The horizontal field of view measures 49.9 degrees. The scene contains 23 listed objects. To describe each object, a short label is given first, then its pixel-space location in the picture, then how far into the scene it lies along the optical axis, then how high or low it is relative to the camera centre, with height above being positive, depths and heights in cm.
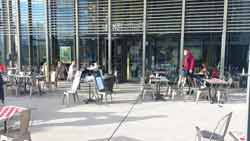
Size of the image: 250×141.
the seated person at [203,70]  1007 -45
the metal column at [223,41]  1004 +66
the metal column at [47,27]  1245 +141
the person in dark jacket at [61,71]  1214 -61
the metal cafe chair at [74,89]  848 -101
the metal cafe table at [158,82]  920 -86
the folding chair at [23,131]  421 -119
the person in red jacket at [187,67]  977 -32
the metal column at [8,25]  1304 +155
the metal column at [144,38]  1112 +83
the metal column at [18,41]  1292 +79
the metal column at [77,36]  1203 +97
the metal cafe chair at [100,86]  855 -91
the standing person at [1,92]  745 -98
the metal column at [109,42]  1158 +66
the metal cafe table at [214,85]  841 -90
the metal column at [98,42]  1191 +69
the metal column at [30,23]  1285 +162
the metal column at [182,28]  1057 +117
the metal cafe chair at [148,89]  929 -111
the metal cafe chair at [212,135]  411 -123
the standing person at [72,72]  1133 -61
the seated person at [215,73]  988 -56
